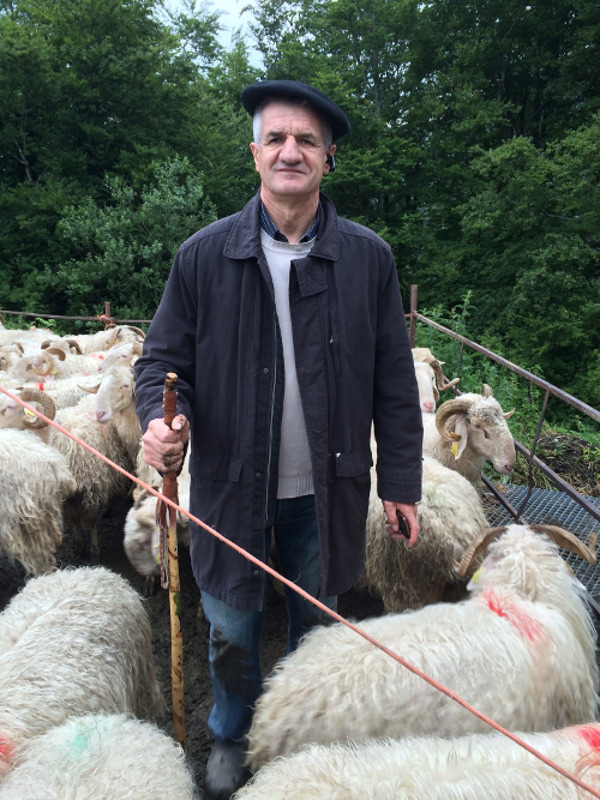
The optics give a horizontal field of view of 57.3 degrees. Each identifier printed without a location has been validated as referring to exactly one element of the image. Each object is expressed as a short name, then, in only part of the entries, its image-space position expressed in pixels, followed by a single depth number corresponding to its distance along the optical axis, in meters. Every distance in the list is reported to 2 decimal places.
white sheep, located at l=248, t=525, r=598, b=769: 1.70
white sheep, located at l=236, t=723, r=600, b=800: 1.32
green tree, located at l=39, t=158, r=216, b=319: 12.94
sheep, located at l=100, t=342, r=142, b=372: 5.29
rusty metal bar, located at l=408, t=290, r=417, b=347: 6.64
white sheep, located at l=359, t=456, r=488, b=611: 2.94
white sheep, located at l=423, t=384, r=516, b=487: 3.71
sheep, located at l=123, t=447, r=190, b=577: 2.98
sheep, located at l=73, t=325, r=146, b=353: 7.04
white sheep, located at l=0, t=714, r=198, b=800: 1.41
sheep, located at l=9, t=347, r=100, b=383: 5.88
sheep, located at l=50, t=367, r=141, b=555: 4.10
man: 1.68
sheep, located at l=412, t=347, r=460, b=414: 4.95
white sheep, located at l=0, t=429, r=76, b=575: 3.25
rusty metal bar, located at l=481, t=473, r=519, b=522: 3.69
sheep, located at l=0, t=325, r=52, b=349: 7.75
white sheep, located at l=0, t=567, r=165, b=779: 1.77
